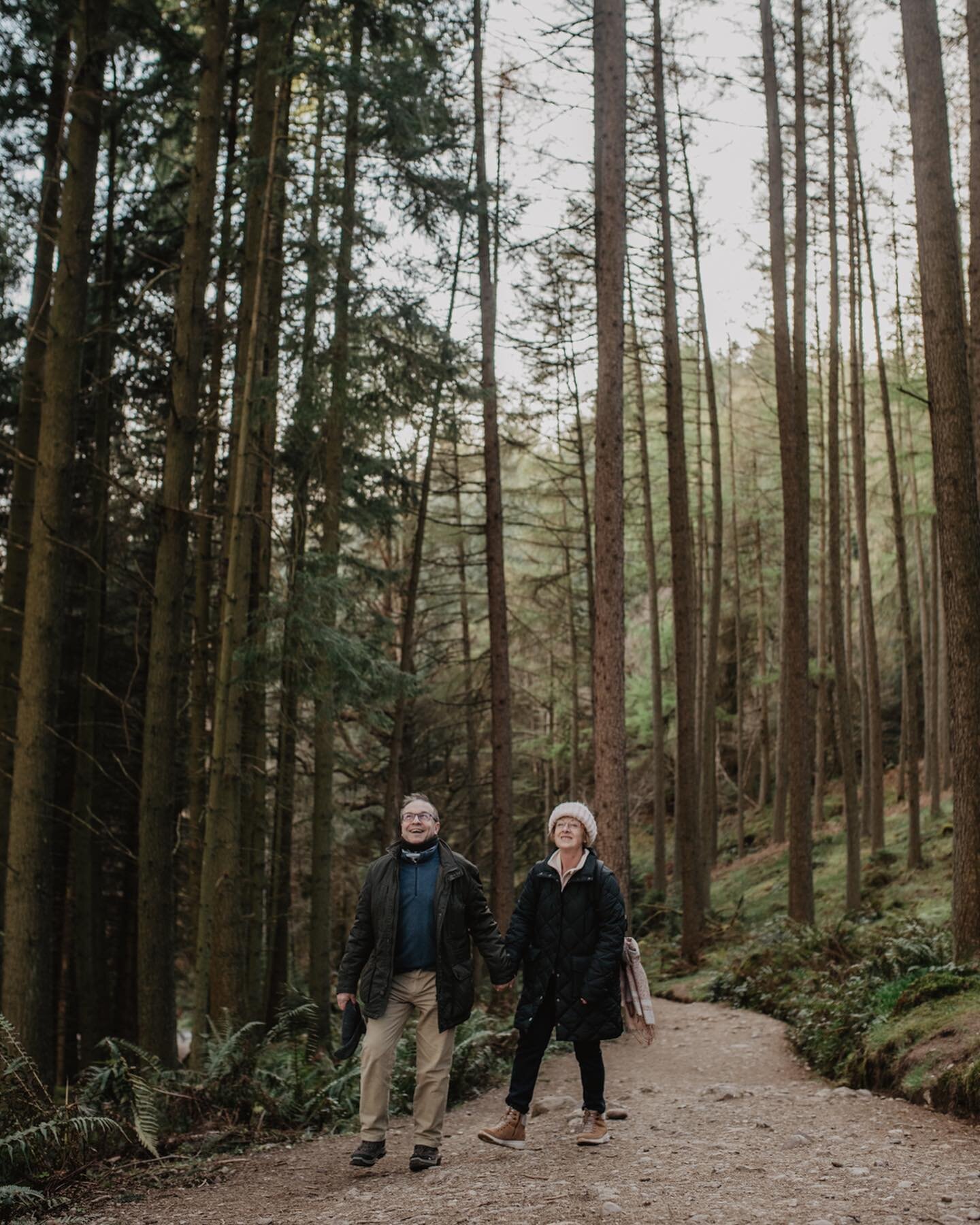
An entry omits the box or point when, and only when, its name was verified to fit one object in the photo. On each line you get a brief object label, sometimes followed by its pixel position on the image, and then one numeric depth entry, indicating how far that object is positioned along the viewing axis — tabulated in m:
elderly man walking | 5.66
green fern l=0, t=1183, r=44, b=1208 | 4.98
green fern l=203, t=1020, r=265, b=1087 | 7.35
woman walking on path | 5.75
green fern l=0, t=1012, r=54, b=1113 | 5.76
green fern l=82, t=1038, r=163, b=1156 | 6.27
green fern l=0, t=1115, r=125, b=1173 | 5.47
